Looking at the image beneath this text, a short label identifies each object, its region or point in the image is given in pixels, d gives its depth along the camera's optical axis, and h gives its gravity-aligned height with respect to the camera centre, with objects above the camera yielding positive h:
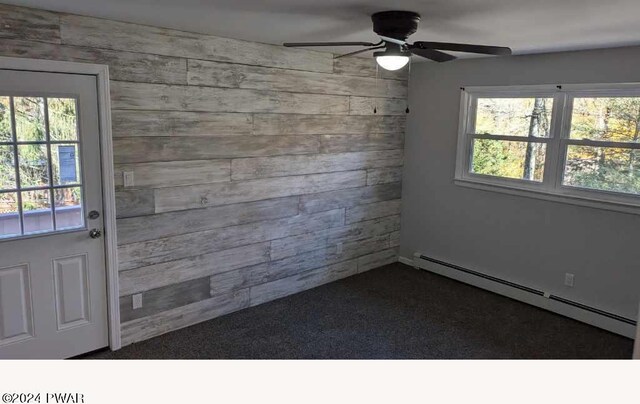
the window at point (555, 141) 3.72 -0.03
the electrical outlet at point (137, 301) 3.42 -1.28
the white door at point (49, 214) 2.79 -0.59
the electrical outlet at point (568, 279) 4.05 -1.20
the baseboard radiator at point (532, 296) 3.77 -1.43
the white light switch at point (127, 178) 3.20 -0.37
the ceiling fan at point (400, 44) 2.51 +0.48
